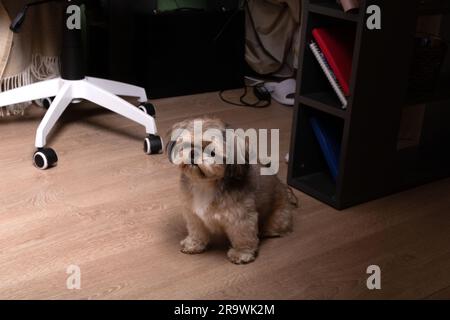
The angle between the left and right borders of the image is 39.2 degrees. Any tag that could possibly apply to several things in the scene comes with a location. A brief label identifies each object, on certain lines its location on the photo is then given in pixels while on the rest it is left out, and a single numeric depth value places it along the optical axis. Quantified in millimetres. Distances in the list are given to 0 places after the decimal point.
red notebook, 1869
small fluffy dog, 1441
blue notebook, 2006
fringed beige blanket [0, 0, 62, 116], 2398
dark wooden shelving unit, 1777
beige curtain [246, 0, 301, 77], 2969
